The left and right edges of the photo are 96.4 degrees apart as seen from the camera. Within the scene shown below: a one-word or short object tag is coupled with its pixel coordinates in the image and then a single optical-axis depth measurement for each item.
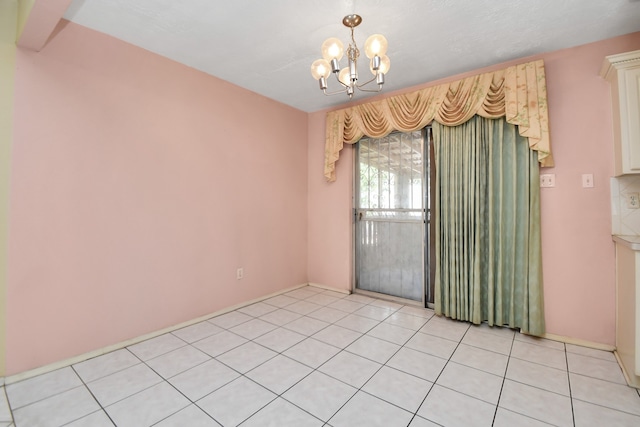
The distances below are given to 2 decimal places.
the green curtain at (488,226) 2.46
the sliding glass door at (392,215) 3.22
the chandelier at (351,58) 1.66
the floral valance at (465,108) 2.38
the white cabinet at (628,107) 1.95
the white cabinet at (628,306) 1.74
